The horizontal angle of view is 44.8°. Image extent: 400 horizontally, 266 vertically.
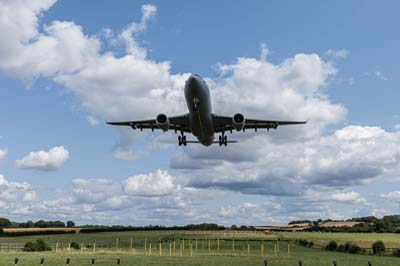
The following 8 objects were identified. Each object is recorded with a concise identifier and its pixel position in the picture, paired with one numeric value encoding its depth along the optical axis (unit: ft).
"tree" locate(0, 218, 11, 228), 555.69
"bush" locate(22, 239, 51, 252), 219.61
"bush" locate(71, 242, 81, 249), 239.91
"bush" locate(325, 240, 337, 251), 248.11
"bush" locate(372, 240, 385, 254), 219.28
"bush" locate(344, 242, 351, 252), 236.02
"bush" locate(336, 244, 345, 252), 240.94
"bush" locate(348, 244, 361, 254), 226.05
